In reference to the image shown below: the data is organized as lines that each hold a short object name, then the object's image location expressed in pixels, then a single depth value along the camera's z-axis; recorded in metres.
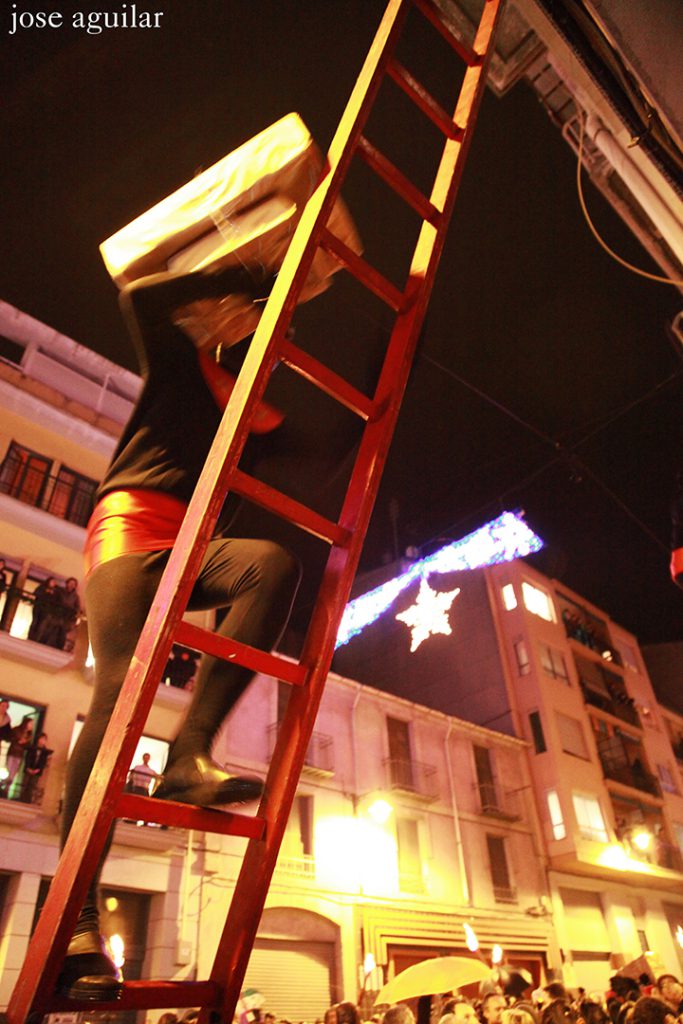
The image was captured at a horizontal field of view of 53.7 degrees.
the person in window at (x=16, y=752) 11.26
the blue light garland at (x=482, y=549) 16.99
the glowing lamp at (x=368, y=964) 14.27
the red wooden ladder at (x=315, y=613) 1.53
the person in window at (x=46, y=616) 12.50
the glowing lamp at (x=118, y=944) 10.41
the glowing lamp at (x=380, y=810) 16.47
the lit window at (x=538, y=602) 24.52
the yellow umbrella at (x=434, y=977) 5.68
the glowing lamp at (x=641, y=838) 22.62
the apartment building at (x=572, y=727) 21.00
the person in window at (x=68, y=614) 12.74
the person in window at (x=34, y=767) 11.27
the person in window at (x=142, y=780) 11.88
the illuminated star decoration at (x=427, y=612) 17.18
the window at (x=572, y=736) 22.56
